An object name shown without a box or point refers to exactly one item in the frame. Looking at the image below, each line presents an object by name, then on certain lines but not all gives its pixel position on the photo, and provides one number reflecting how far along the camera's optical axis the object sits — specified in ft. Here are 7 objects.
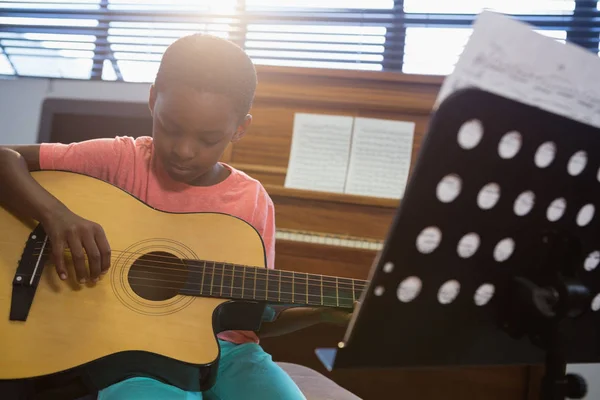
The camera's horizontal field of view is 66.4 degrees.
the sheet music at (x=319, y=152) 5.86
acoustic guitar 3.15
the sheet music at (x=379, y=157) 5.77
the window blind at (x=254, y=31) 8.55
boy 3.43
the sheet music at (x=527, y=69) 1.72
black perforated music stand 1.85
